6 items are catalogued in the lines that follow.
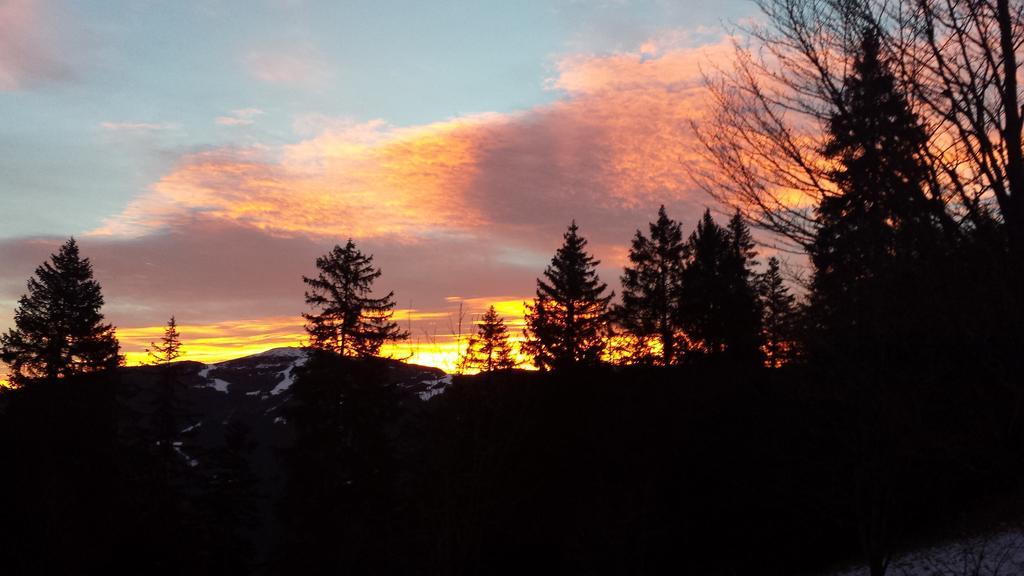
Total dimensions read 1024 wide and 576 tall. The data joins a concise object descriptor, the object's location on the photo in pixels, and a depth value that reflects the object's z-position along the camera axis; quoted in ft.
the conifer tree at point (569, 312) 95.55
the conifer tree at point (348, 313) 83.56
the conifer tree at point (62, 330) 87.20
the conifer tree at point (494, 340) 96.48
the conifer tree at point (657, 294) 102.27
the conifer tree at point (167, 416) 90.58
